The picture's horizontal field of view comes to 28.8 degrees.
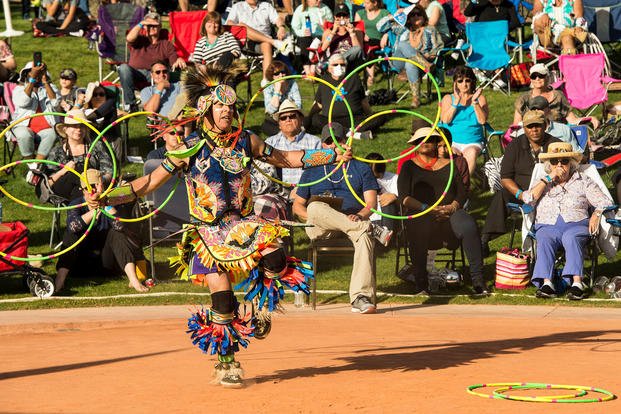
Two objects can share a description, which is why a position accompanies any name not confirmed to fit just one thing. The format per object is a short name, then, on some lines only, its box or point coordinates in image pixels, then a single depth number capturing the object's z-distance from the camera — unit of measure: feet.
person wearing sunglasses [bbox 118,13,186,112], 63.10
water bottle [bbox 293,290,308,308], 42.57
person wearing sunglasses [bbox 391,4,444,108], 63.67
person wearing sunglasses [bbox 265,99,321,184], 47.54
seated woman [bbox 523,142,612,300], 42.50
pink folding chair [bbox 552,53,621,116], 59.16
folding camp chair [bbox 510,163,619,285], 43.80
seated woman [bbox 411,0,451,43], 66.33
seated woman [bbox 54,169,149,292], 45.09
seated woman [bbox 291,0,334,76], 68.90
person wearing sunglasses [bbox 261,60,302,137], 55.83
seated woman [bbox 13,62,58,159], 56.34
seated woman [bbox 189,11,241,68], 59.98
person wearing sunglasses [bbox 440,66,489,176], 51.85
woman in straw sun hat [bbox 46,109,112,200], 46.37
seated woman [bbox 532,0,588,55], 65.31
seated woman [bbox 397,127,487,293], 43.70
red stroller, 43.91
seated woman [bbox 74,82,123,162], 53.78
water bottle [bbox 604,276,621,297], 42.65
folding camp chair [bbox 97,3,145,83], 67.10
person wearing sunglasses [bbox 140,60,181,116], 56.49
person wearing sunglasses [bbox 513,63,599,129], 53.57
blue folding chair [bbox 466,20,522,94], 65.36
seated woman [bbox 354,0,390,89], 69.82
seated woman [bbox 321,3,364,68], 63.52
